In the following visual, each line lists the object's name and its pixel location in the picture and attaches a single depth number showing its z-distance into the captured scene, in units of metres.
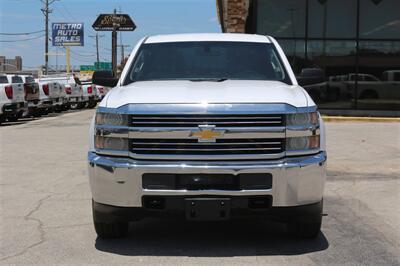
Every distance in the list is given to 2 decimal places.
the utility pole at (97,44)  110.62
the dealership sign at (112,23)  90.31
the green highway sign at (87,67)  108.64
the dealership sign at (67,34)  83.25
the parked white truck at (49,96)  24.00
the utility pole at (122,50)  121.69
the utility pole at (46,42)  71.94
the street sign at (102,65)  101.12
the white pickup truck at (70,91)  27.84
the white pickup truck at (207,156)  4.70
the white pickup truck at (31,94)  21.53
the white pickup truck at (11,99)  19.16
